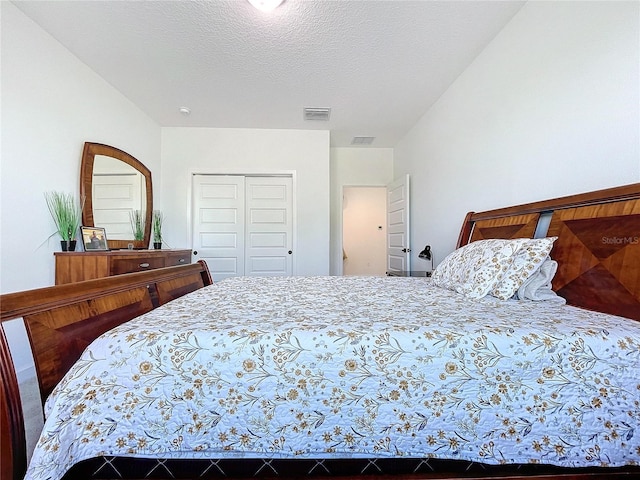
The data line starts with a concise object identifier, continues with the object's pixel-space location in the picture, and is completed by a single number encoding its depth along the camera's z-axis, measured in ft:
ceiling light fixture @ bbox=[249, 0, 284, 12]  6.13
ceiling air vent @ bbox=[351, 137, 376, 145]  14.70
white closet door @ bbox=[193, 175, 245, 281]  13.73
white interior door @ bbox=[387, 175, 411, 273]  13.28
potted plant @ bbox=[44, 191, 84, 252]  7.75
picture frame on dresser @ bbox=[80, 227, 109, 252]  8.57
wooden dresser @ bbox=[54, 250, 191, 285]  7.67
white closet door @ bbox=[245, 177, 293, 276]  13.97
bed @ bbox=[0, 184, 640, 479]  2.63
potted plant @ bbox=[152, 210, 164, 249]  12.57
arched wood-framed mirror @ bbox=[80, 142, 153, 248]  8.95
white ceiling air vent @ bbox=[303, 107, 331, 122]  11.45
